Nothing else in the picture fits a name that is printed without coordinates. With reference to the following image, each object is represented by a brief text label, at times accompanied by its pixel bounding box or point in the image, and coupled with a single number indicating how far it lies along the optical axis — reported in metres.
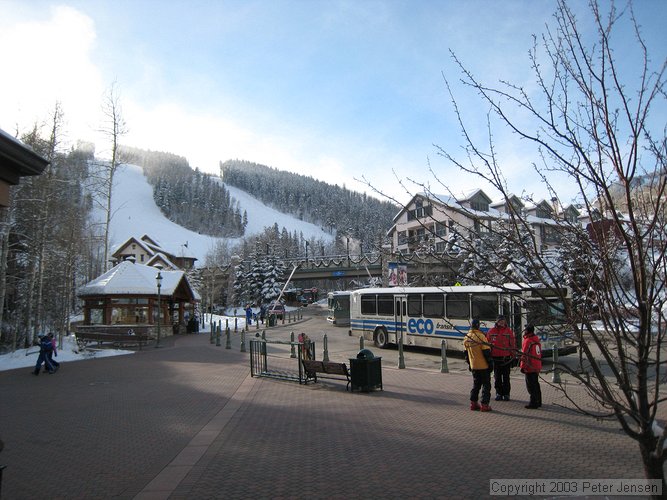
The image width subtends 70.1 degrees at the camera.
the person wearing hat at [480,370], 8.92
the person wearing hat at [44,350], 16.44
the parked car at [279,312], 49.94
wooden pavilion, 31.20
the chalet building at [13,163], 5.43
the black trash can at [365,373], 11.17
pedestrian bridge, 66.94
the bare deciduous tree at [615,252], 2.93
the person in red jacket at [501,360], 9.11
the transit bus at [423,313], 16.73
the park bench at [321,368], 11.56
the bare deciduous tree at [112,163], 35.61
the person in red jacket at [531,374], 8.69
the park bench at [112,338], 27.19
